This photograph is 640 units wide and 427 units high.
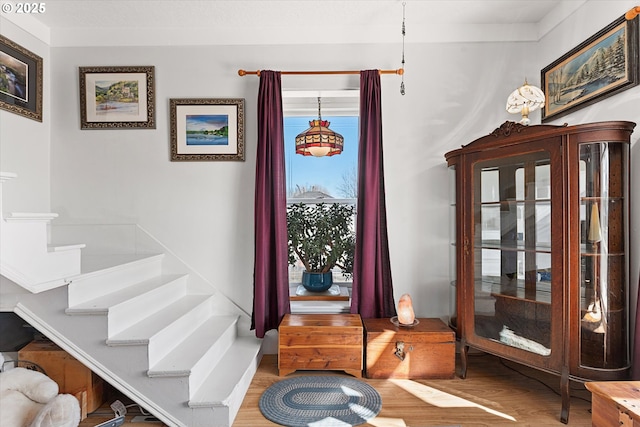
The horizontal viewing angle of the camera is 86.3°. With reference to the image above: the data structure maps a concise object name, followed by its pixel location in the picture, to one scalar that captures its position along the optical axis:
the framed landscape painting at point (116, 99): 2.80
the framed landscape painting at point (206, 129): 2.79
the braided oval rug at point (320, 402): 1.88
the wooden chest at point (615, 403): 1.28
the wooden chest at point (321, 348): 2.33
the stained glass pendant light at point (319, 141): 2.46
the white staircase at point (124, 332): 1.69
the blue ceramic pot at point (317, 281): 2.87
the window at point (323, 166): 3.11
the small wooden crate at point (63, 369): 2.00
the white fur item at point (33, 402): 1.63
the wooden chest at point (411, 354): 2.33
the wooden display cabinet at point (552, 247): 1.82
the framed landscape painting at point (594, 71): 1.89
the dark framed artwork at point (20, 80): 2.41
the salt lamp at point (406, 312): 2.42
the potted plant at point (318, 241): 2.84
